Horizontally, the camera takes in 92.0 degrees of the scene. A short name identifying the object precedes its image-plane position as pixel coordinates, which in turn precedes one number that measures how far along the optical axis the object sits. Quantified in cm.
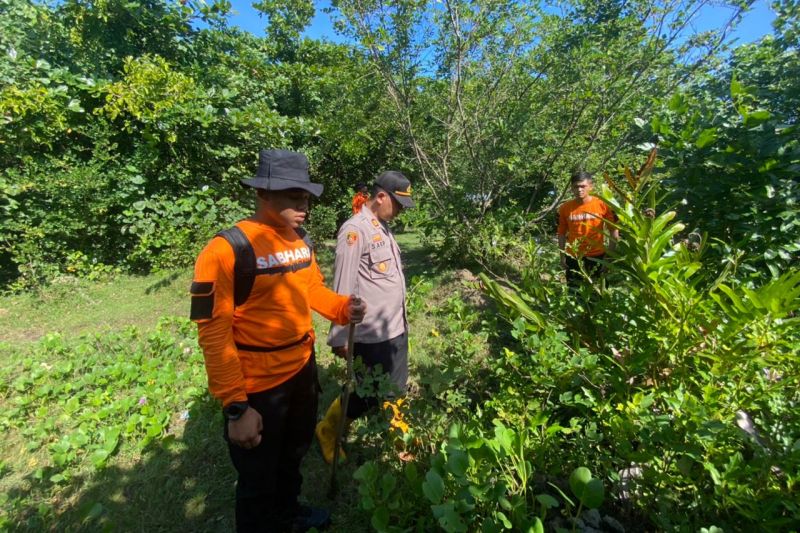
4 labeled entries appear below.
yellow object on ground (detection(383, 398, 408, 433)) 195
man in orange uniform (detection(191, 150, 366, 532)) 155
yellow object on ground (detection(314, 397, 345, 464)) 265
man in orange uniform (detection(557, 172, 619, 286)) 396
